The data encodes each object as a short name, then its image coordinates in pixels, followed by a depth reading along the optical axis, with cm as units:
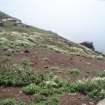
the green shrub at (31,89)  864
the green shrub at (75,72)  1114
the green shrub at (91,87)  823
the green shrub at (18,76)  955
